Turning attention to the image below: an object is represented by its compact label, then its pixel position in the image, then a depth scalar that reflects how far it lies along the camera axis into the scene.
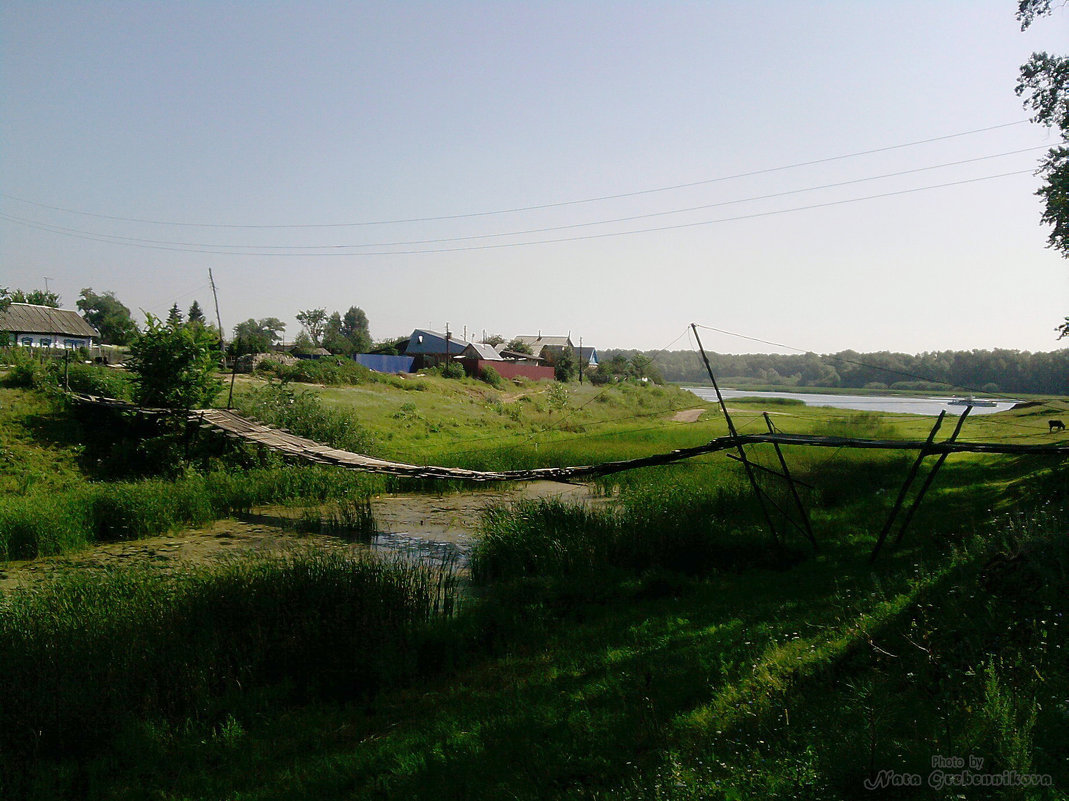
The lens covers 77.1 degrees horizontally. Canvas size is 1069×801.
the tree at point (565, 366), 54.44
